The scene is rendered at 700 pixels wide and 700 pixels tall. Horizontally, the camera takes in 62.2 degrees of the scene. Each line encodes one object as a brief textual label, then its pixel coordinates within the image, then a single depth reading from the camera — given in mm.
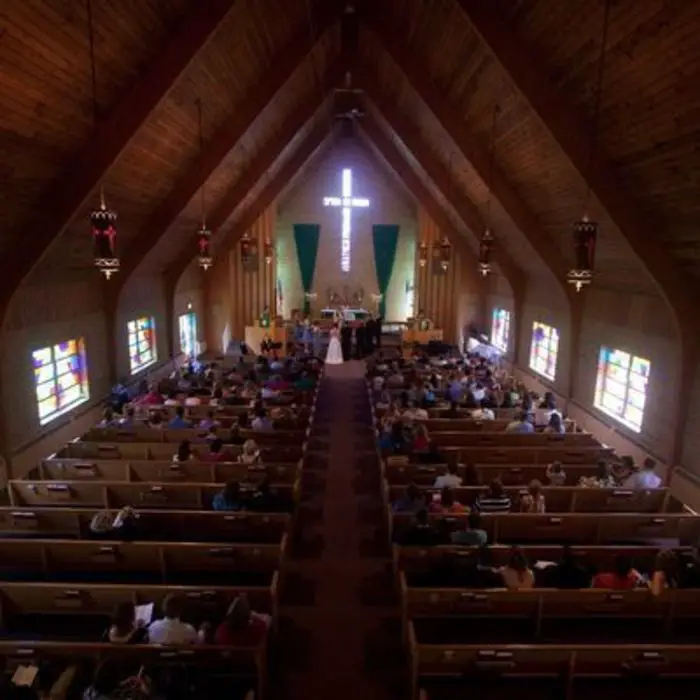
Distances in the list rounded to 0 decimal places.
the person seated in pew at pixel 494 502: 7602
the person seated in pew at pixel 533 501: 7684
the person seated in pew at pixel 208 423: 10678
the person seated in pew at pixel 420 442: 9664
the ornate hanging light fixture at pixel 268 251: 23219
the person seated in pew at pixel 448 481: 8133
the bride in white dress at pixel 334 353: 20094
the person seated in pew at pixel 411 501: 7527
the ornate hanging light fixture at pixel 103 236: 6852
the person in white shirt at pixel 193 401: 12227
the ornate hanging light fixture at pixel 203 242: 11450
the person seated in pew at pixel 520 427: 10555
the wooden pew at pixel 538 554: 6484
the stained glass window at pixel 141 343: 15523
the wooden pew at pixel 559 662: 4875
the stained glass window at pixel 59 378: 10969
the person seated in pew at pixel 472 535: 6625
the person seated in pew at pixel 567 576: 5922
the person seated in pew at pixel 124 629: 4887
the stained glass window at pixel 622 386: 11172
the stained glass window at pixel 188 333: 19688
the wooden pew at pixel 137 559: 6520
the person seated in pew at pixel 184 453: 8805
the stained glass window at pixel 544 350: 15320
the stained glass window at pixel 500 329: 19844
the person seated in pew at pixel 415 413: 11388
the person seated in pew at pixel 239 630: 5059
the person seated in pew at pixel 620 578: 5844
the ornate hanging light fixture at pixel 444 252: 16989
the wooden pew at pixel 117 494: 8055
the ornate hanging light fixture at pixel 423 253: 22016
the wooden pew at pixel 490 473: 8906
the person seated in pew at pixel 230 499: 7496
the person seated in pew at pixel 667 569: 5801
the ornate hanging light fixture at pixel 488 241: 11359
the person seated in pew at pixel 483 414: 11484
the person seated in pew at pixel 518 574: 5863
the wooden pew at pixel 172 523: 7254
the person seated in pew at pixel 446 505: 7457
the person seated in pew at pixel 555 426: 10781
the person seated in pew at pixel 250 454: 9008
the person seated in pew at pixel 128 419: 10550
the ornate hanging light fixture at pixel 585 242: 7359
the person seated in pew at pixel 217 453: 8961
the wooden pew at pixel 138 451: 9539
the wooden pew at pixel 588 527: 7363
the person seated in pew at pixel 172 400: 12126
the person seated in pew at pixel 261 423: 10719
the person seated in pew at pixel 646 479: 8250
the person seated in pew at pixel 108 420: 10570
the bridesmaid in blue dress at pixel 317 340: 21247
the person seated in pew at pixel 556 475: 8461
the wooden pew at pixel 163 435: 10289
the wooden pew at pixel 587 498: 8008
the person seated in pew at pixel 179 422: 10545
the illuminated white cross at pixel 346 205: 24625
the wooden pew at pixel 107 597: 5590
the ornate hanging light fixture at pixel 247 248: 20880
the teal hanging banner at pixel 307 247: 25156
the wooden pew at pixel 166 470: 8711
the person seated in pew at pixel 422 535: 6727
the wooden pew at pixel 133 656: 4668
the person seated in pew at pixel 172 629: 4984
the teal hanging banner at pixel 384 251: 25172
